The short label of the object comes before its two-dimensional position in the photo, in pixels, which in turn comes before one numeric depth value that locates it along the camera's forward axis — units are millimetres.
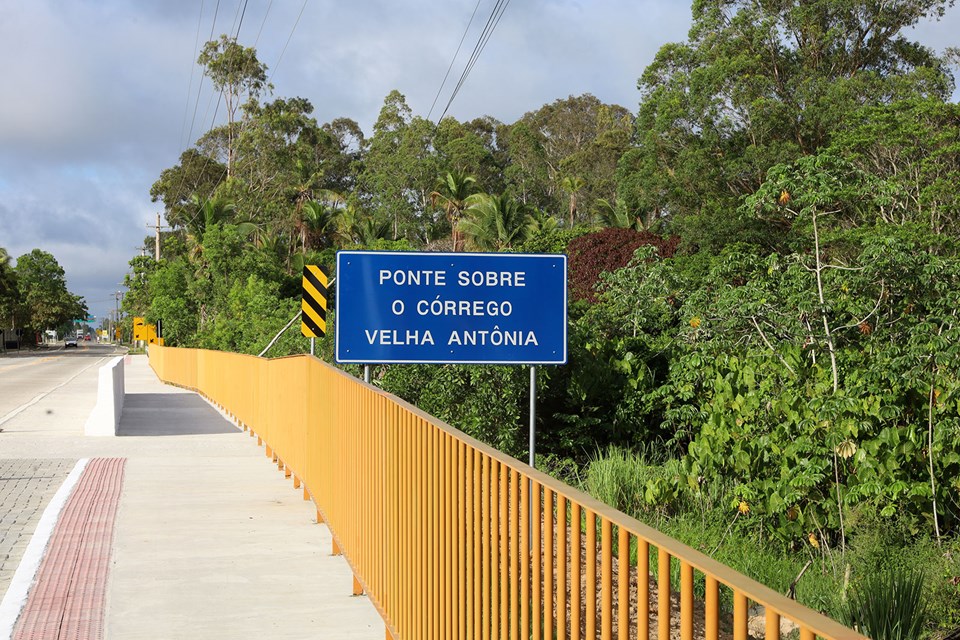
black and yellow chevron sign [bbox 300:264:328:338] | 16531
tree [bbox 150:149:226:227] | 84375
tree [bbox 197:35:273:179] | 76125
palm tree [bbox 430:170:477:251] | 67250
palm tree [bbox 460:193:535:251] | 57312
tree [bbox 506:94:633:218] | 70000
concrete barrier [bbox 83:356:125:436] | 18031
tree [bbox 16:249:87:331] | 149500
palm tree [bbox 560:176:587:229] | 67938
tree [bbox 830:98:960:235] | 31406
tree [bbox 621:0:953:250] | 37656
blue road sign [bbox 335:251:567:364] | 8609
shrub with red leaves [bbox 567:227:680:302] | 43156
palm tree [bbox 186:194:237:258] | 57331
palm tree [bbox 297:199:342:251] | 68688
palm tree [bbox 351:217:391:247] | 67188
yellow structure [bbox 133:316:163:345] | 58906
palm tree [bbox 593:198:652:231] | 56344
